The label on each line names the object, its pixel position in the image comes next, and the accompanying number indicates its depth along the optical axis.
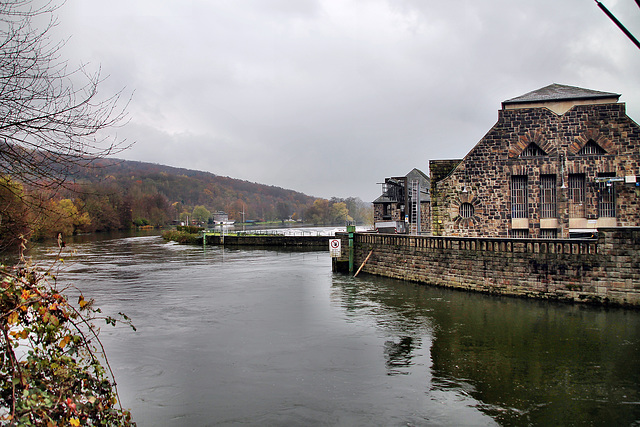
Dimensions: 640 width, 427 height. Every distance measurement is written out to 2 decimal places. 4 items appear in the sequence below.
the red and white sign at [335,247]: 29.06
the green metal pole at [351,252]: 29.00
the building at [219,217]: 162.85
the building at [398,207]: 37.59
